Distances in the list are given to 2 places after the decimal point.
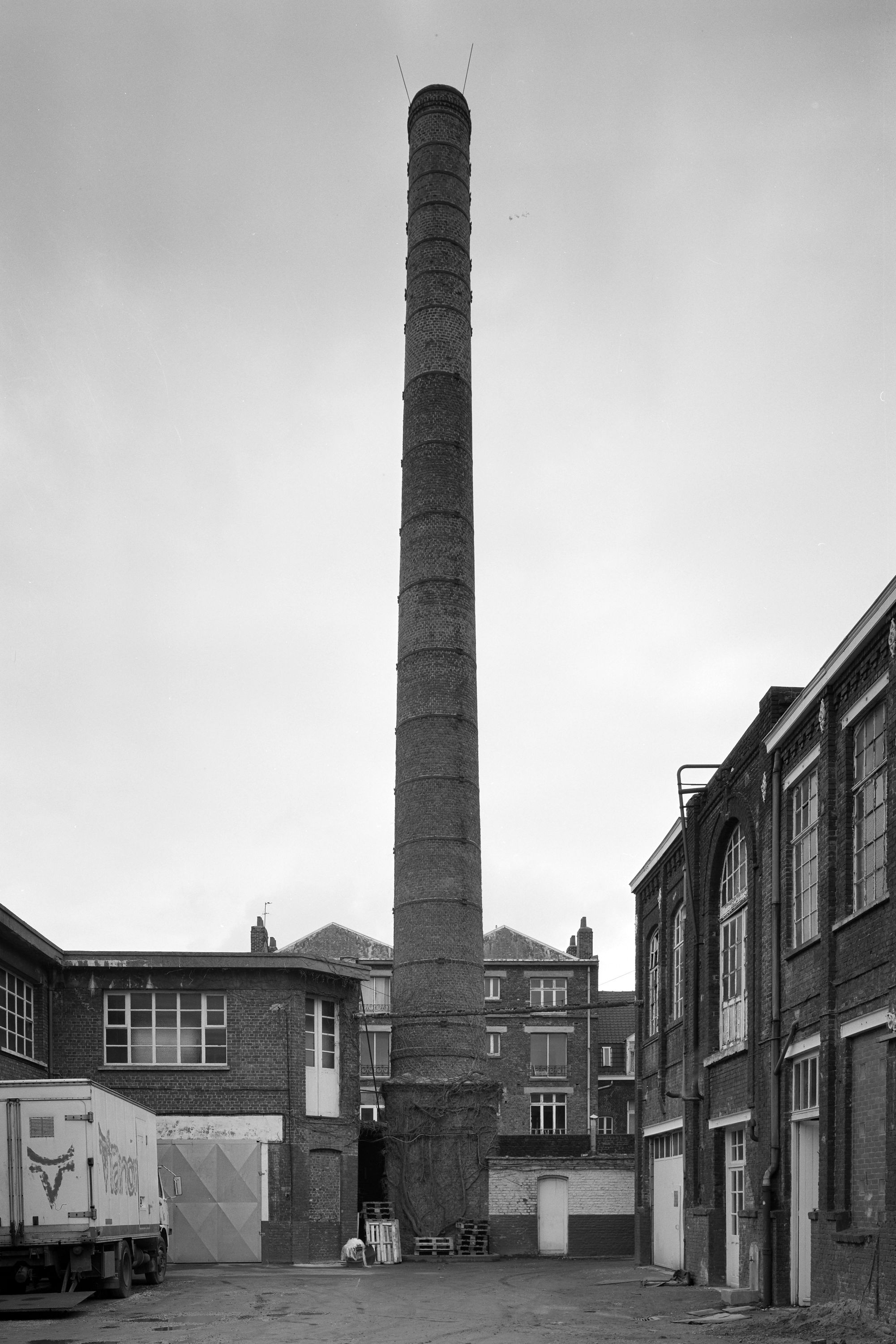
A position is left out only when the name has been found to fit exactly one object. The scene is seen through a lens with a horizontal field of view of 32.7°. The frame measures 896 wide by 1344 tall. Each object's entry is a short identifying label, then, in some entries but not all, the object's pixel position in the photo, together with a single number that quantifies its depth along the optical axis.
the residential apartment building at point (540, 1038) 54.25
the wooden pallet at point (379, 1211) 31.09
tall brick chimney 32.59
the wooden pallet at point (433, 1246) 31.33
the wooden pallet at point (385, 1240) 29.66
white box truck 18.20
